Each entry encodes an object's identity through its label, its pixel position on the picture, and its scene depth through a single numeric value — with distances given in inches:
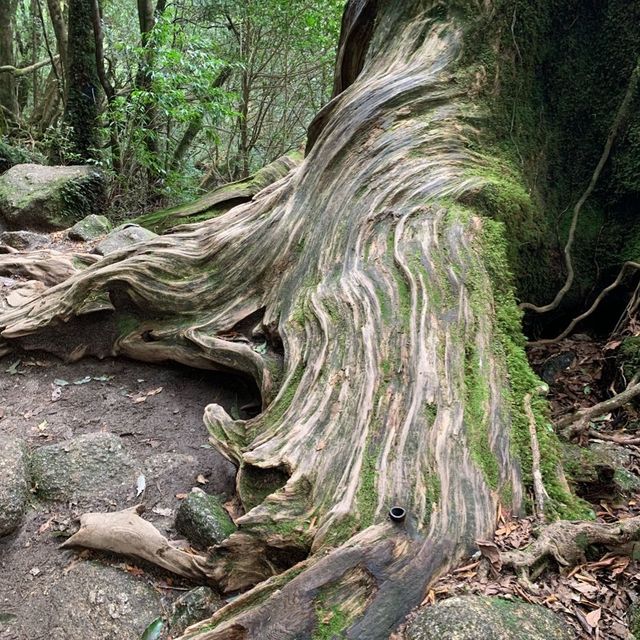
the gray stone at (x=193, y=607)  92.7
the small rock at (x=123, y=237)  259.3
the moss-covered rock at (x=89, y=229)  302.5
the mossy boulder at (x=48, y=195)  311.0
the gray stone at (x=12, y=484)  109.3
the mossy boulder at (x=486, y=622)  68.1
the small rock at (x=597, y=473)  107.7
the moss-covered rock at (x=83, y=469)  120.4
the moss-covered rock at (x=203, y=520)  105.1
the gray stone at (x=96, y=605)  93.6
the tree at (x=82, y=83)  353.1
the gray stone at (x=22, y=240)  274.4
